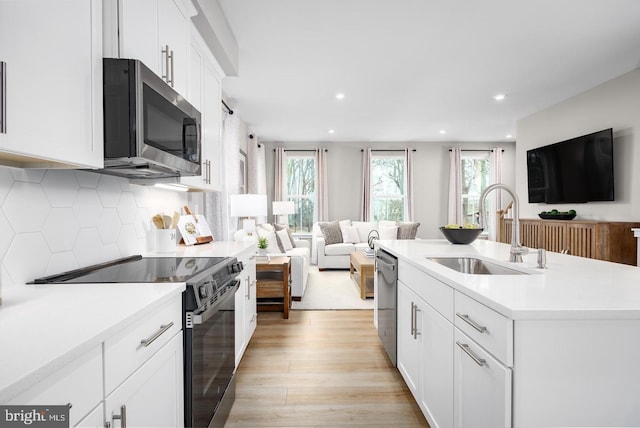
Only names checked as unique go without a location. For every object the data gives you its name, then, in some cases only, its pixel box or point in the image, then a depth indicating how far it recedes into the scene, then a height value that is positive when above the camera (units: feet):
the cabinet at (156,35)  4.04 +2.66
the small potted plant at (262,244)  12.39 -1.12
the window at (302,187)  23.93 +2.02
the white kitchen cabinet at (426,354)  4.50 -2.30
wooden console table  12.20 -1.02
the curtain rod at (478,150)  24.18 +4.74
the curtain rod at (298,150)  23.59 +4.67
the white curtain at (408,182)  23.79 +2.36
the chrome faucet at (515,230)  5.48 -0.29
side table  11.27 -2.33
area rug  12.74 -3.51
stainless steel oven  4.07 -1.37
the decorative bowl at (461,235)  8.07 -0.53
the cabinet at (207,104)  6.82 +2.53
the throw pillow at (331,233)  20.94 -1.20
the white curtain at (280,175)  23.17 +2.82
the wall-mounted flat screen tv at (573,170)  13.32 +2.00
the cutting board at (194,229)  8.52 -0.41
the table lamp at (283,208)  20.01 +0.40
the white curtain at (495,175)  24.02 +2.86
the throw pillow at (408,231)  20.58 -1.07
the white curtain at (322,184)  23.40 +2.18
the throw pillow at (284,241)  15.94 -1.38
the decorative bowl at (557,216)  14.82 -0.12
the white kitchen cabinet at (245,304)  7.22 -2.19
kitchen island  2.94 -1.31
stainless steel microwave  3.90 +1.25
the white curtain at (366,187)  23.54 +1.98
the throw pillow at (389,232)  20.54 -1.14
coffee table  13.64 -2.49
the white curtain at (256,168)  19.51 +2.94
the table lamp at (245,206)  11.89 +0.32
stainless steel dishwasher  7.22 -2.03
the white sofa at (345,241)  20.01 -1.78
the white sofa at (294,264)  13.01 -2.02
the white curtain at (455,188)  23.84 +1.90
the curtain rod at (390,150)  23.80 +4.70
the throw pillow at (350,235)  21.33 -1.37
